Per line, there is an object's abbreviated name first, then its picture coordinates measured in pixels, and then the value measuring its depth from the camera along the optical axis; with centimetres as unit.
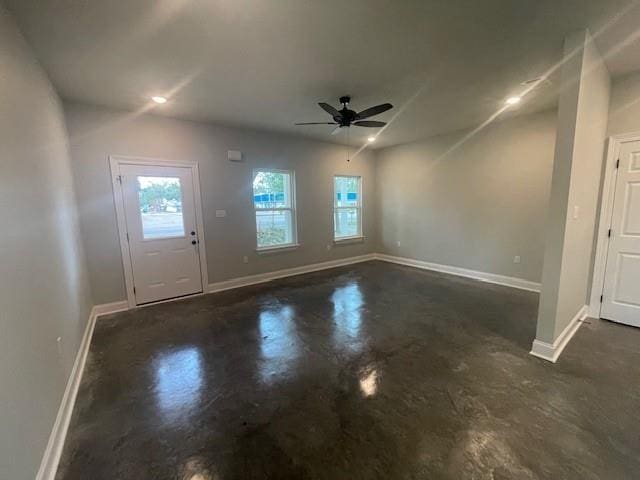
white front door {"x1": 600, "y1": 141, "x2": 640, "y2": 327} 294
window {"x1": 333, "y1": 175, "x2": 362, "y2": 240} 626
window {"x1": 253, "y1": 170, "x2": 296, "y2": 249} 509
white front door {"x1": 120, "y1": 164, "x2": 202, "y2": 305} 386
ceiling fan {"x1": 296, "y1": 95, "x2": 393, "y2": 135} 308
